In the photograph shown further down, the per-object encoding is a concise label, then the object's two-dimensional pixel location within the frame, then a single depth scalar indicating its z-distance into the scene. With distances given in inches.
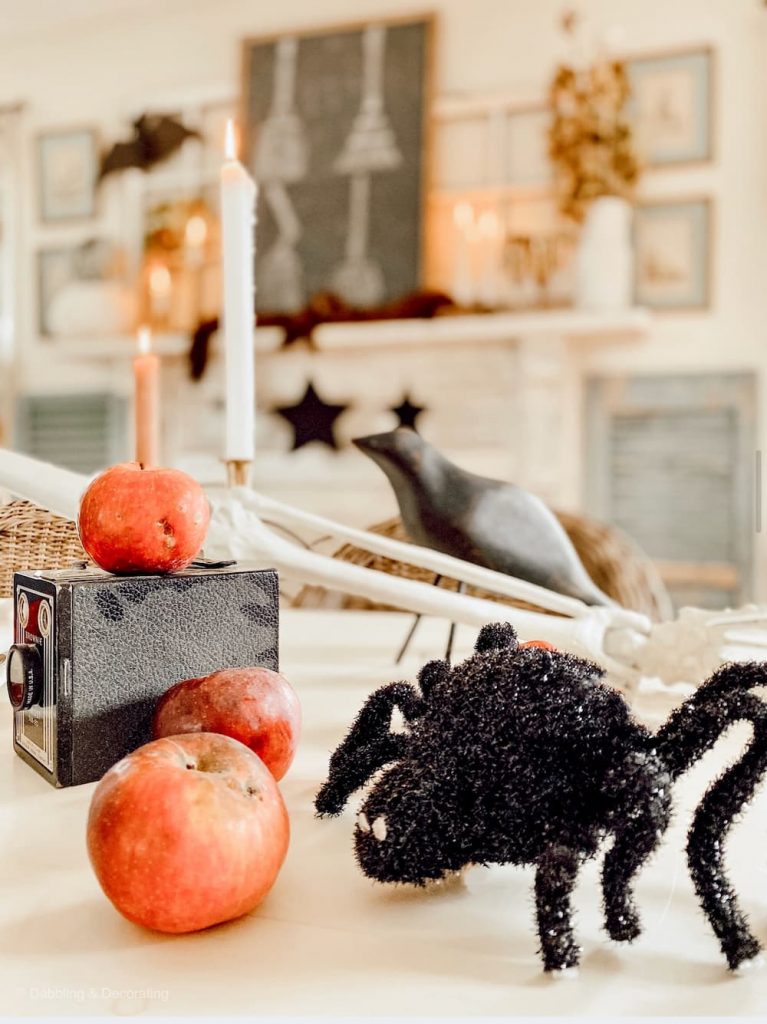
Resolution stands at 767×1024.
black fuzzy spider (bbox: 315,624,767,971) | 12.1
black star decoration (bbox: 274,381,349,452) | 134.7
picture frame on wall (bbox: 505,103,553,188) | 125.7
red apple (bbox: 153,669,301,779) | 18.8
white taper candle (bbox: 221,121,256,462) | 29.3
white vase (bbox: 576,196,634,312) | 114.7
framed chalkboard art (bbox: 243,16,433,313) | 129.9
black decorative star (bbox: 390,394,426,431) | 131.6
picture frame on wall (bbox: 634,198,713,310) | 118.6
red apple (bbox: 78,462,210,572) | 20.1
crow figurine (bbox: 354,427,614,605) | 31.3
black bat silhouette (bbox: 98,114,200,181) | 146.5
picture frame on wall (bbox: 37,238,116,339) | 148.1
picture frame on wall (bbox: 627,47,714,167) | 118.4
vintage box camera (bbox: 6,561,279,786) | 19.7
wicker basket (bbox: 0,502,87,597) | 31.0
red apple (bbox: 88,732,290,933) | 12.5
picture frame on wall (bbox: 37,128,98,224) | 152.9
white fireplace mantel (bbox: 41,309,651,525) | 123.3
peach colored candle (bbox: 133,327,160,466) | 35.2
